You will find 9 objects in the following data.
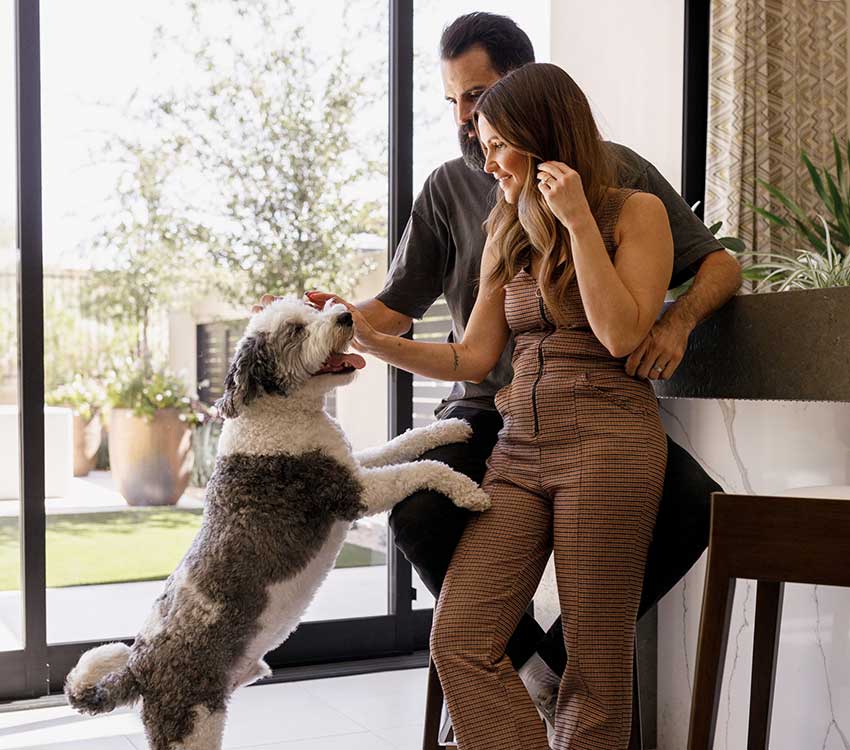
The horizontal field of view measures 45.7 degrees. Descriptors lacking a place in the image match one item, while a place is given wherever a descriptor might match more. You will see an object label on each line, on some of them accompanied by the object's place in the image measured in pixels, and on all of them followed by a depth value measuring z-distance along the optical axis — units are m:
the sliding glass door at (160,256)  3.11
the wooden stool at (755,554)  1.41
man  1.83
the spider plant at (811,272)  2.37
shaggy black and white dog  1.84
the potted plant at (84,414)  3.20
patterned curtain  3.22
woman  1.64
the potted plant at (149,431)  3.28
